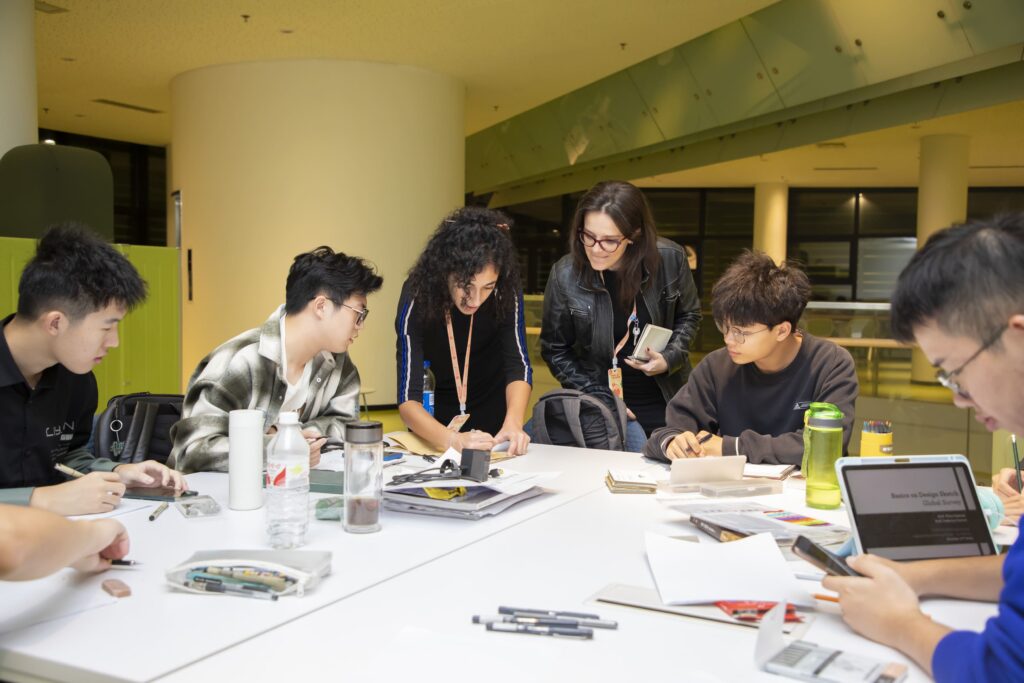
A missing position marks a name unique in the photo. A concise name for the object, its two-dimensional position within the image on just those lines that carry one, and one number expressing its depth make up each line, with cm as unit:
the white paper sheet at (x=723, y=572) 137
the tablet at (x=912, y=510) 148
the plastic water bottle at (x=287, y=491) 163
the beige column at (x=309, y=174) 821
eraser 135
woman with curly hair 287
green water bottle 197
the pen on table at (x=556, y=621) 126
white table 113
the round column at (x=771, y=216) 1386
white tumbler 191
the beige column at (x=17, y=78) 503
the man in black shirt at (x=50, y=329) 213
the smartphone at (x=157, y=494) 198
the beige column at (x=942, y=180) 966
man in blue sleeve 102
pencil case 137
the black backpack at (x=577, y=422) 293
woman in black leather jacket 312
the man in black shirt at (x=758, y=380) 246
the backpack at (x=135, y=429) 257
